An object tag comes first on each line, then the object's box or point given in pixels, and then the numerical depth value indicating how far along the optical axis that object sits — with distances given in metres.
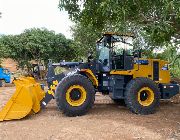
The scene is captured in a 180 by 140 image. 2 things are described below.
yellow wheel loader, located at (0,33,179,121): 5.25
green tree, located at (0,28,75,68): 14.13
